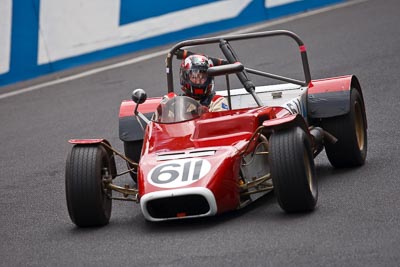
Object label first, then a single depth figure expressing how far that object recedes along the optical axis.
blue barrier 33.03
